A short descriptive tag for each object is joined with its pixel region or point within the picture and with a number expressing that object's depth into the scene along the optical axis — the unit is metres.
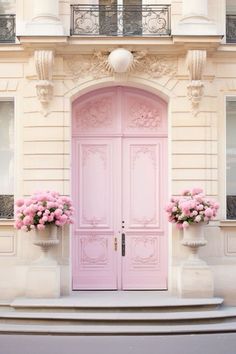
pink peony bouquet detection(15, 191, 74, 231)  11.60
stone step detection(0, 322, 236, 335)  10.55
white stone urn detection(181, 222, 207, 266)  11.91
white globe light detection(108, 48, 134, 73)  12.12
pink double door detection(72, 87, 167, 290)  12.79
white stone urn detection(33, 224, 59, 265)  11.84
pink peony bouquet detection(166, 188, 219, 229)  11.73
